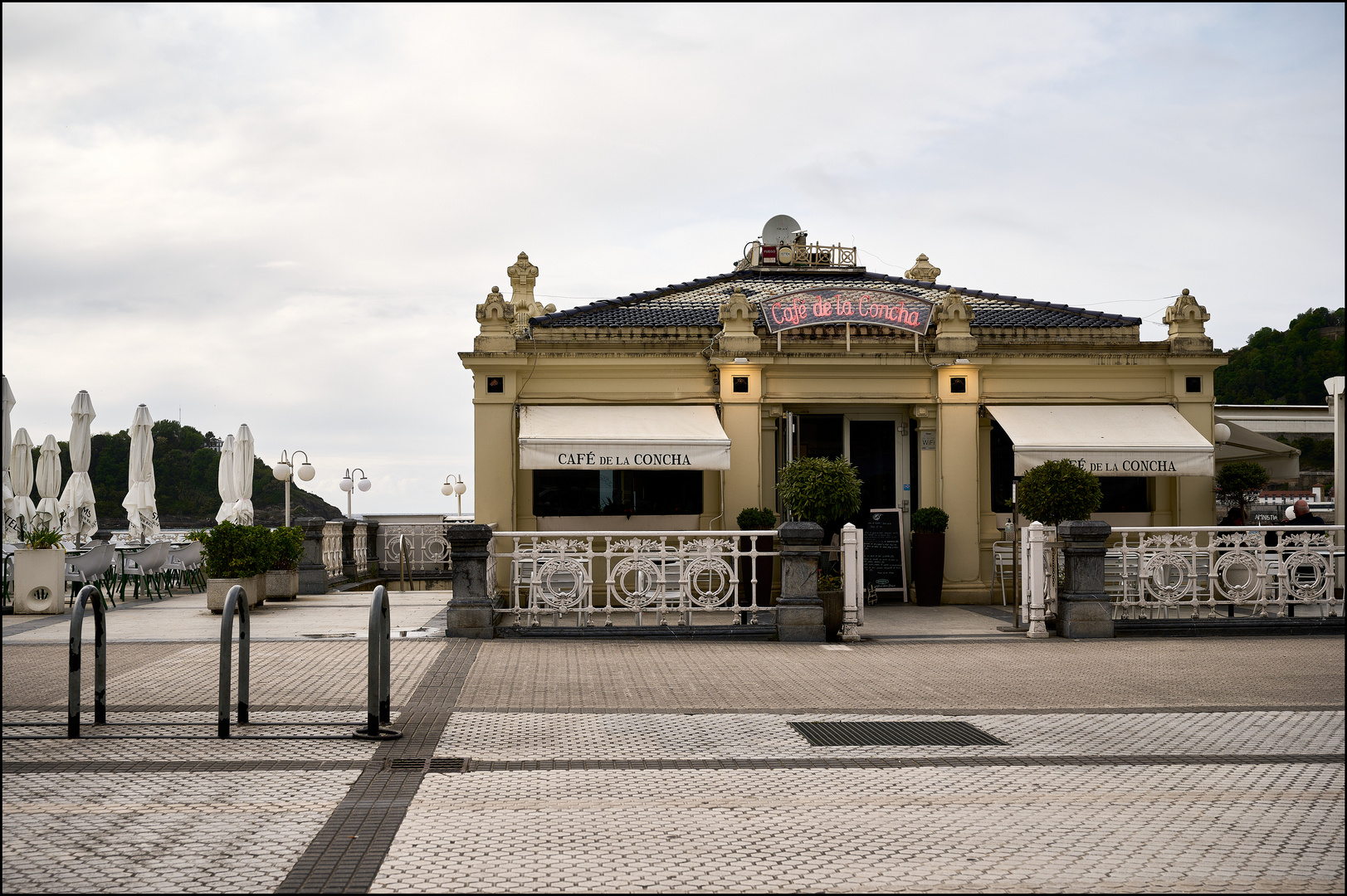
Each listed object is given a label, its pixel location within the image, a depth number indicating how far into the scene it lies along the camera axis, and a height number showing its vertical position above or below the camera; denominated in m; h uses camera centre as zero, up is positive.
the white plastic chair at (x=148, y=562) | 16.62 -1.09
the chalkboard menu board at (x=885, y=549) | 15.75 -0.93
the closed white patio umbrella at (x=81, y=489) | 19.50 +0.11
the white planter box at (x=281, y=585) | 16.72 -1.45
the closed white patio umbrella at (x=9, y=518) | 18.93 -0.43
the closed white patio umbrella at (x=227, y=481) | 21.14 +0.23
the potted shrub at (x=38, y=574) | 14.52 -1.08
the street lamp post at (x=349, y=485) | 28.76 +0.17
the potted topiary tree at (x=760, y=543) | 14.54 -0.78
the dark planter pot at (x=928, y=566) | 15.02 -1.13
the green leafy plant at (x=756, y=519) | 14.70 -0.42
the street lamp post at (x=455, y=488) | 34.50 +0.09
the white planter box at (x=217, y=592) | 14.58 -1.35
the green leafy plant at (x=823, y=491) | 13.07 -0.05
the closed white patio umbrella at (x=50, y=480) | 20.72 +0.29
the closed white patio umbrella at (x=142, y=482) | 20.34 +0.22
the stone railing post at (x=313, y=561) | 18.45 -1.20
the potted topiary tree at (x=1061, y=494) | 13.02 -0.11
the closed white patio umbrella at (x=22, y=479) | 19.94 +0.30
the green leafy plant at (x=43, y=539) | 14.52 -0.61
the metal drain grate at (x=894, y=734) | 6.81 -1.63
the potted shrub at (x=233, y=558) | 14.65 -0.92
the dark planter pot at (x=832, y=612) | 12.22 -1.43
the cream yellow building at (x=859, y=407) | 15.36 +1.17
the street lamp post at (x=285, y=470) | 21.70 +0.46
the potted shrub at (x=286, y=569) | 16.50 -1.20
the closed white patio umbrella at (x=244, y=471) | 21.12 +0.43
